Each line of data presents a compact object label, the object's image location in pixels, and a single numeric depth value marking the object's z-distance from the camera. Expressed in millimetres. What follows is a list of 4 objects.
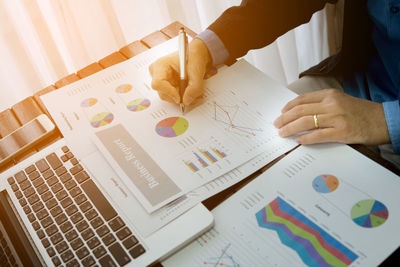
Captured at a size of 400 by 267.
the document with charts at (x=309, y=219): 589
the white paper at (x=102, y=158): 677
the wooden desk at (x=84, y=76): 708
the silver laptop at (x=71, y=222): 635
